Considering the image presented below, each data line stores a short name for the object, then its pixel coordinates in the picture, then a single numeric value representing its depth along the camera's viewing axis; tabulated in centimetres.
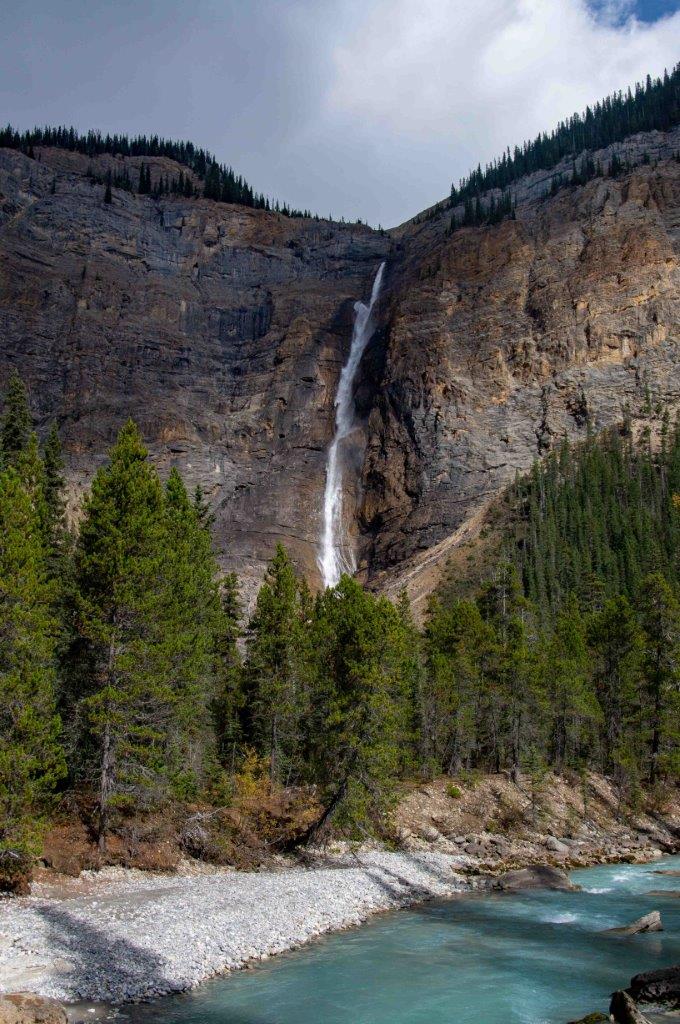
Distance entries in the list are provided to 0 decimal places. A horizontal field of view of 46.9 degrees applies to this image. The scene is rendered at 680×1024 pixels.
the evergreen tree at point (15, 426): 4584
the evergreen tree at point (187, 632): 2832
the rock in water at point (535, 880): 2884
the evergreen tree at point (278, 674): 3675
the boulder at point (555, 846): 3603
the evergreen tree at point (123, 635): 2516
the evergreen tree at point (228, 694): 3991
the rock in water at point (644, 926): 2218
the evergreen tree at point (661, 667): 4594
